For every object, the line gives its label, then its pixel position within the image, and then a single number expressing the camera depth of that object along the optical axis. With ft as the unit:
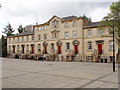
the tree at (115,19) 48.81
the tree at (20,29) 176.88
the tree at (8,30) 175.03
